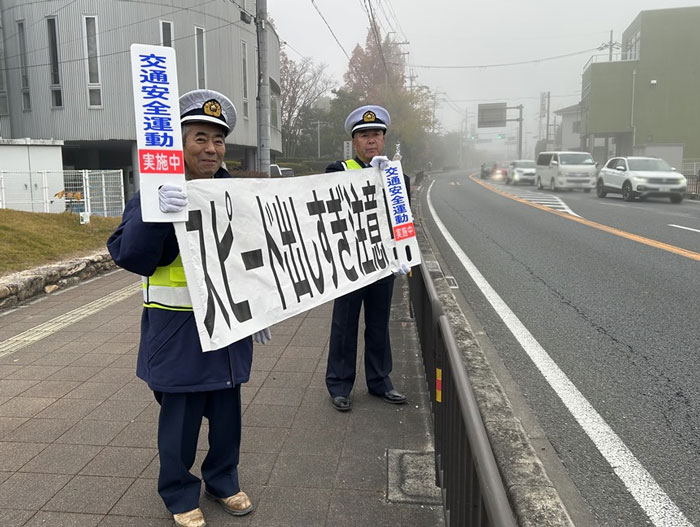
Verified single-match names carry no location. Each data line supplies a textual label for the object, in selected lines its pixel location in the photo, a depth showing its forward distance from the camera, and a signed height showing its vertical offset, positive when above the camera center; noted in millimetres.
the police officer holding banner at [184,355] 2441 -800
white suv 20562 -378
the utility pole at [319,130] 56812 +4217
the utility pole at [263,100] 13133 +1640
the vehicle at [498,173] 47281 -260
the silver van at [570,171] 28109 -90
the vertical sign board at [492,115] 61062 +5871
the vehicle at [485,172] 51719 -180
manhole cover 2840 -1609
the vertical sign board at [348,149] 17519 +705
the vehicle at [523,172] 37594 -155
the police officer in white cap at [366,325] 3869 -1067
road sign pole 67300 +4508
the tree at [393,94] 51625 +7187
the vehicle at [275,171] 23375 +33
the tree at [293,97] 59938 +7827
